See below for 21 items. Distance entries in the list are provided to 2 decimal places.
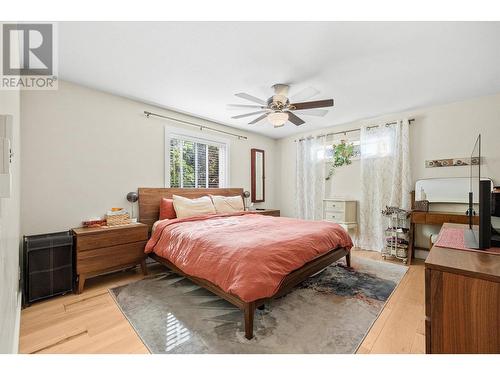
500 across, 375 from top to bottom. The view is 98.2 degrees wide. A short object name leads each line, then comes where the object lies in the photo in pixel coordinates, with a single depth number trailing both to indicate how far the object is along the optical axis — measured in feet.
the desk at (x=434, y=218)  9.47
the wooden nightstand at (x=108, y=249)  7.53
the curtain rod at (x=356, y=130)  11.91
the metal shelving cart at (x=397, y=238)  11.00
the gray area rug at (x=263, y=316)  5.04
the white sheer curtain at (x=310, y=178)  15.42
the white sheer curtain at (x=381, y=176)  11.88
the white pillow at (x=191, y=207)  10.59
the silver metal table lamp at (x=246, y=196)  15.44
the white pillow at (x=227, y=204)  12.29
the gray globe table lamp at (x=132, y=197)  10.00
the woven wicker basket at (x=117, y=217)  8.99
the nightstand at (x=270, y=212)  13.84
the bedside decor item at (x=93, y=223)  8.69
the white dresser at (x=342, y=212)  13.20
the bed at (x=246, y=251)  5.40
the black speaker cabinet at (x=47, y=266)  6.77
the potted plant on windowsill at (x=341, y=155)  14.14
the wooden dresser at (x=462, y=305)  2.88
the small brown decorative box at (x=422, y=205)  10.83
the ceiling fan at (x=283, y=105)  8.35
